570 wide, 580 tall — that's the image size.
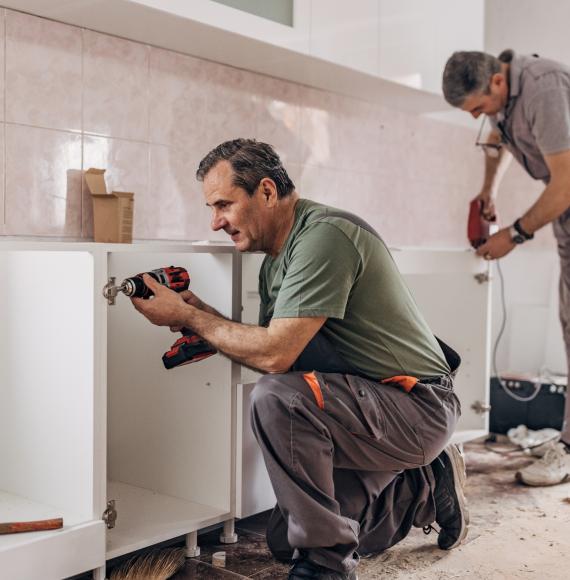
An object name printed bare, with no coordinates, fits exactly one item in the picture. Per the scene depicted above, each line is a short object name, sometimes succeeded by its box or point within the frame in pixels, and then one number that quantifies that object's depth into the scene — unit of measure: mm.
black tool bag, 3236
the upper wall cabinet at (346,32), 2393
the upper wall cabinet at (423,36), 2676
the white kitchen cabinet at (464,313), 2783
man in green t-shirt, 1687
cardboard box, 2008
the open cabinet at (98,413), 1672
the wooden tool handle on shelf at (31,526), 1605
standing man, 2633
